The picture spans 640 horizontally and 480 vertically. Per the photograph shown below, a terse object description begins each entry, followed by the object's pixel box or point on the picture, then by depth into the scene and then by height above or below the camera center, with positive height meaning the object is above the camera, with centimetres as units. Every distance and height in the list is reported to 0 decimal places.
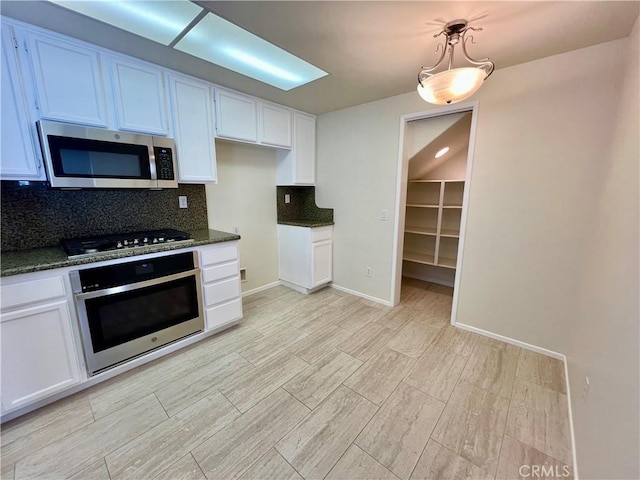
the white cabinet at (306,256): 326 -77
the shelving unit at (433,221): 340 -33
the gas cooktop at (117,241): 168 -33
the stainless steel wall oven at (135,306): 168 -81
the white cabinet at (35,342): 142 -87
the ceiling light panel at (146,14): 143 +110
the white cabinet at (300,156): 318 +55
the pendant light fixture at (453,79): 133 +64
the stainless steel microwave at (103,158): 162 +29
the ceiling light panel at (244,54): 170 +113
